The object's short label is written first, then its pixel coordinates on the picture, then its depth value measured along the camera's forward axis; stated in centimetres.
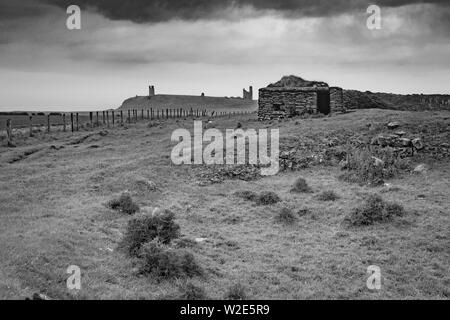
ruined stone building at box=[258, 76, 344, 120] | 2797
